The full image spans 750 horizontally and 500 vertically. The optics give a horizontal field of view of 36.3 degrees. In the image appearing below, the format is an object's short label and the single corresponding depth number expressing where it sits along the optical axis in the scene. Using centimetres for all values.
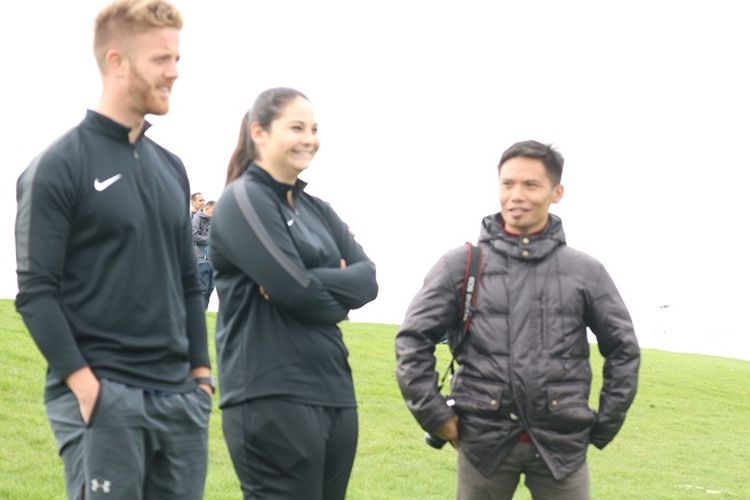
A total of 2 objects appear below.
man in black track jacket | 352
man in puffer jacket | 493
